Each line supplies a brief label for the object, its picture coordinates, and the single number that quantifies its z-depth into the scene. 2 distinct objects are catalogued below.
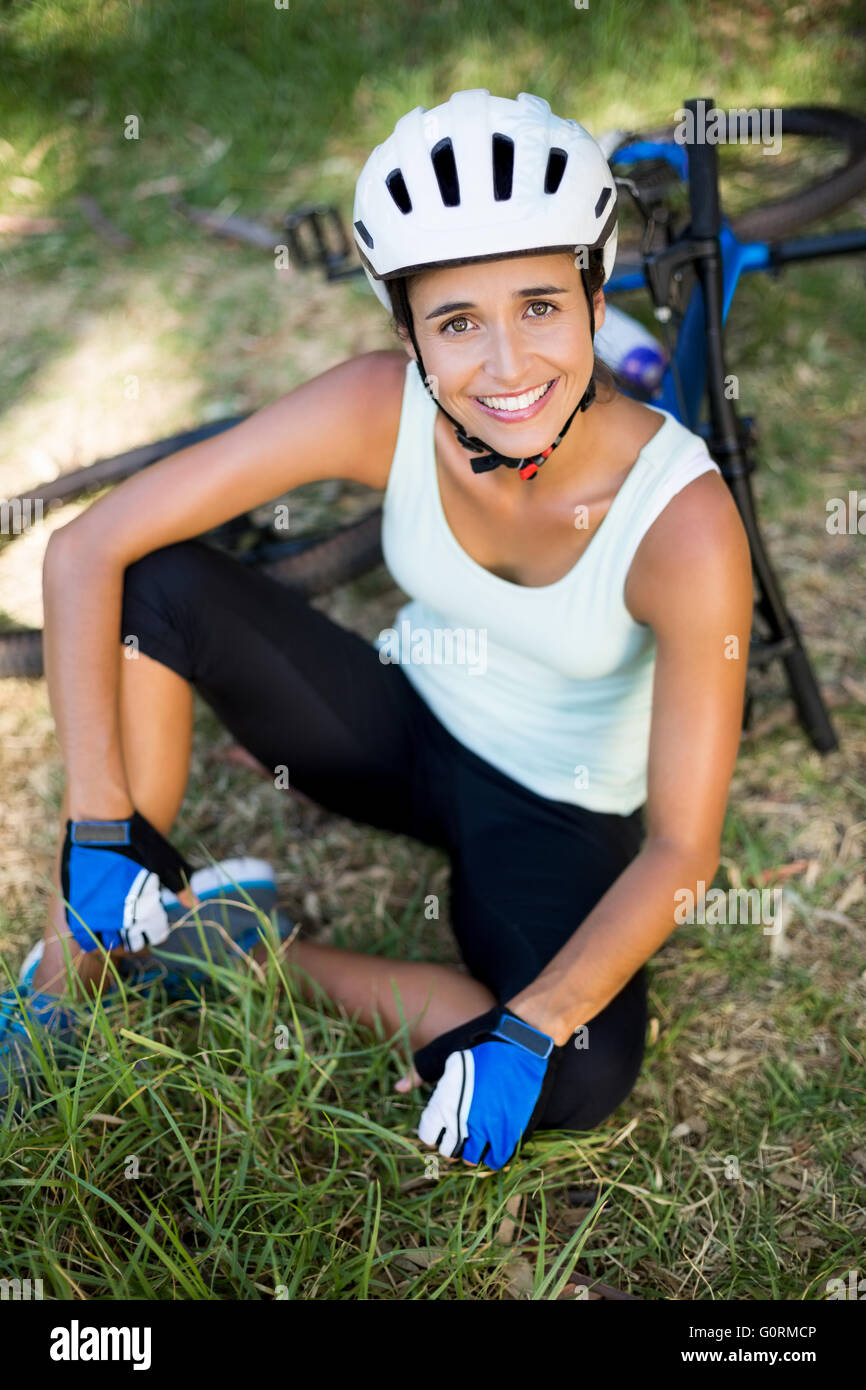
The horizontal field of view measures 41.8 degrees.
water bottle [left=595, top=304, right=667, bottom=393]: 3.10
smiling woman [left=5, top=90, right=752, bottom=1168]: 1.92
